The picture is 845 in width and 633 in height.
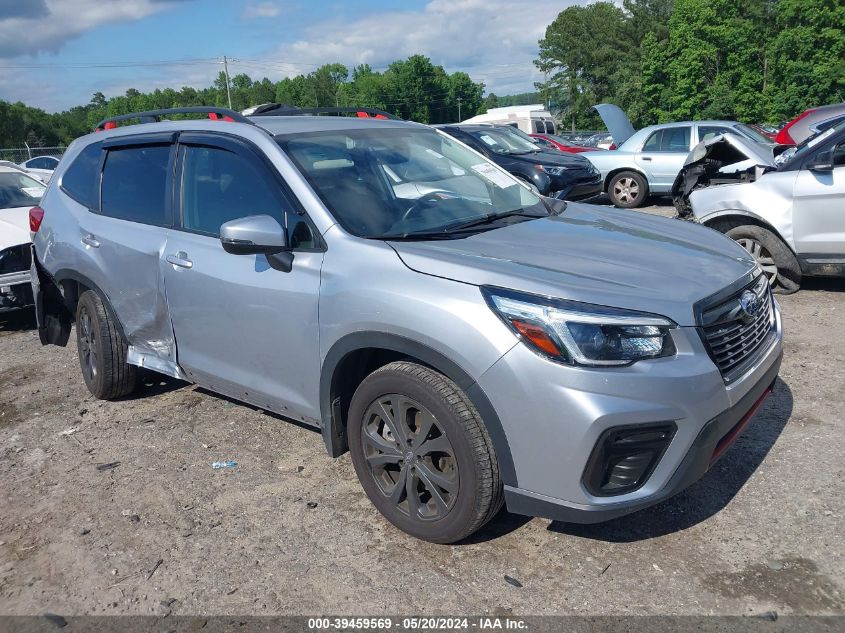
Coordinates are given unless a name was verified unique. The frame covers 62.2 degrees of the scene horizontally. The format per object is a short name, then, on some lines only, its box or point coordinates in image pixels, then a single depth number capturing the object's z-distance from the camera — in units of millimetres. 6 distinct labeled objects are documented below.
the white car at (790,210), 6199
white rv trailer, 35000
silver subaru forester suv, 2551
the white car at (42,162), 24575
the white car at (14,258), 6594
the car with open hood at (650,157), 12898
